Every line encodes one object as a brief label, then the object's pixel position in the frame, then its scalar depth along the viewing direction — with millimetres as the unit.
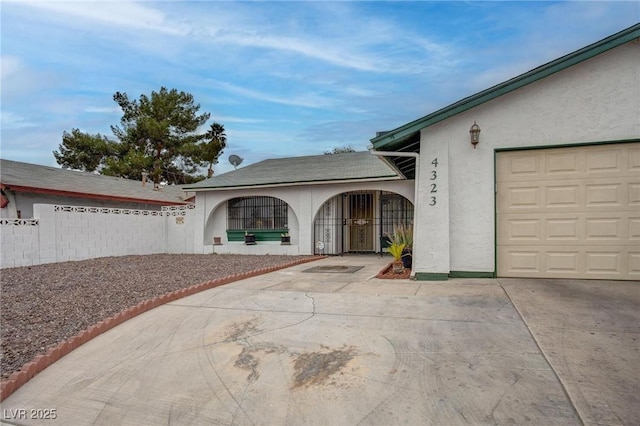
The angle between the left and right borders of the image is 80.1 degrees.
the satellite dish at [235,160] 19203
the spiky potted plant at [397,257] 8578
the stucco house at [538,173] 6551
